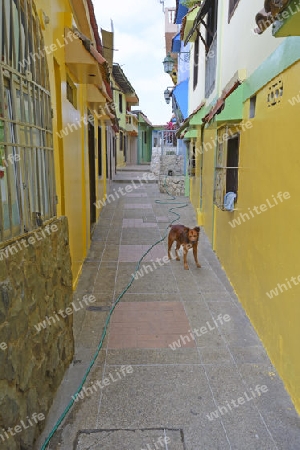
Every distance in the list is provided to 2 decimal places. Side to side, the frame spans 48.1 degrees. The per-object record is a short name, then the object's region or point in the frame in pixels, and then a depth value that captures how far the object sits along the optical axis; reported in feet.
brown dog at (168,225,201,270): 20.76
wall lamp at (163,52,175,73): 49.01
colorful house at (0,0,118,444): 7.11
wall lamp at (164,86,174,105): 62.62
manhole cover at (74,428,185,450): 8.50
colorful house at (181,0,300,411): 9.83
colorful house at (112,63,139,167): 74.95
